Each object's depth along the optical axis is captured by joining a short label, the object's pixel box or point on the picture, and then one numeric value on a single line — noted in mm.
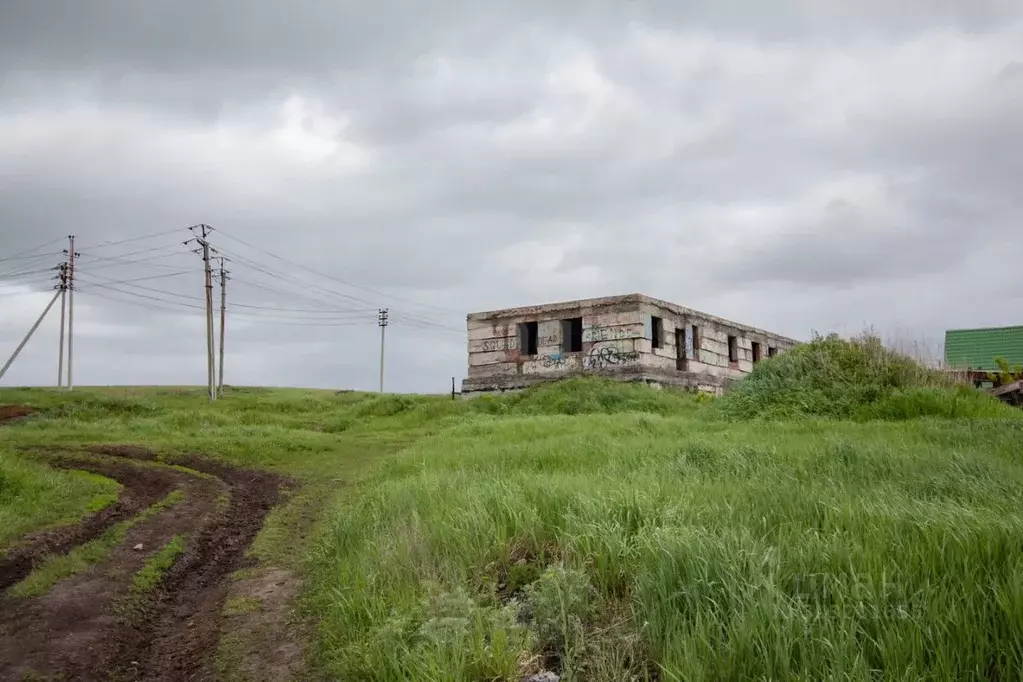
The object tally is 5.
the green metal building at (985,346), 27406
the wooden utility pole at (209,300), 37344
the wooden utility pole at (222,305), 45441
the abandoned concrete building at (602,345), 25250
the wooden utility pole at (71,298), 39281
